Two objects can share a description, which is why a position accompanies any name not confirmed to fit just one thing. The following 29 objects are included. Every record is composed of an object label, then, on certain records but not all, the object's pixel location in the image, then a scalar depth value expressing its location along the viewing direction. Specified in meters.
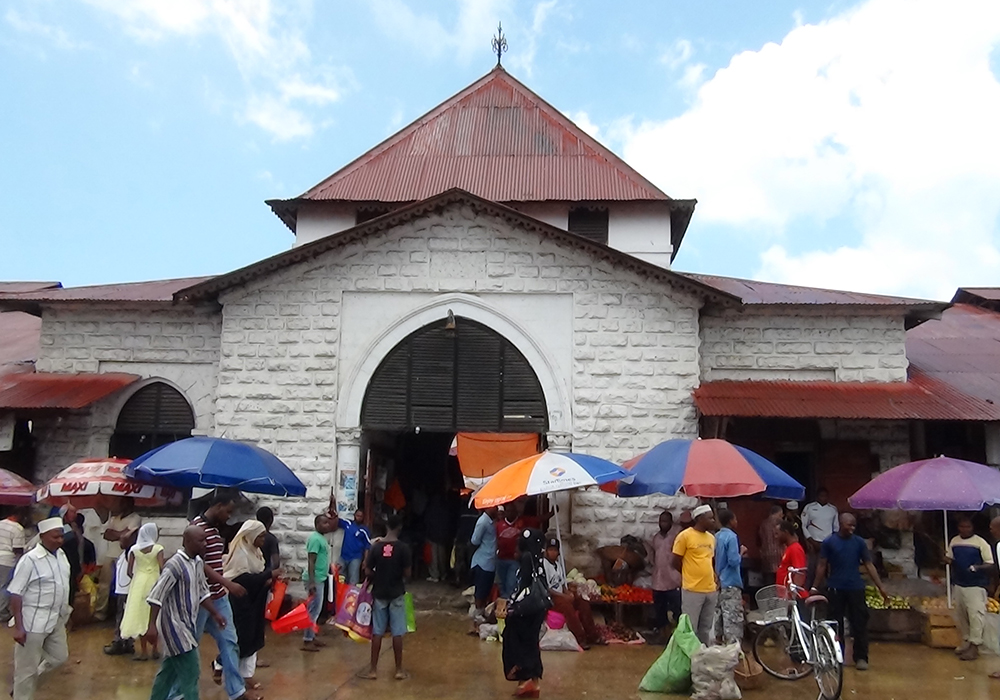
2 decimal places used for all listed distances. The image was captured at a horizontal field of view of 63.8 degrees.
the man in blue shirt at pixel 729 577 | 8.83
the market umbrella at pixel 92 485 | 9.81
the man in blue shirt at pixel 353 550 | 11.09
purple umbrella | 9.07
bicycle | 7.45
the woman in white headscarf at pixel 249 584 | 7.44
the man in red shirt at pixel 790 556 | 9.62
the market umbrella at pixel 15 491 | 10.31
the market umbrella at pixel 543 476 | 9.38
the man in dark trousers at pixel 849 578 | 8.77
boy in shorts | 8.17
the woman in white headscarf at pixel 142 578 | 8.37
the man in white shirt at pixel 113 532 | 10.80
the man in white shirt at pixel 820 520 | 11.91
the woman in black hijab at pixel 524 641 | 7.60
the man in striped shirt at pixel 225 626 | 6.89
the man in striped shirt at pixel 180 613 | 6.10
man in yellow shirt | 8.38
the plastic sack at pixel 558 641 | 9.55
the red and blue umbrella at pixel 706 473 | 9.20
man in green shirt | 9.97
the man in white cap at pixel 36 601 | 6.63
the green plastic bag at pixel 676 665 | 7.73
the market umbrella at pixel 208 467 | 9.27
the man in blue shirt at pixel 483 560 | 10.71
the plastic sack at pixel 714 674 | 7.58
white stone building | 12.27
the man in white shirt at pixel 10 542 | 9.45
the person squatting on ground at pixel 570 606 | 9.76
